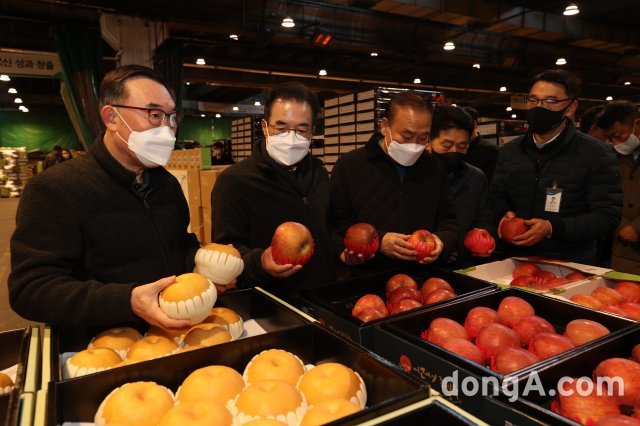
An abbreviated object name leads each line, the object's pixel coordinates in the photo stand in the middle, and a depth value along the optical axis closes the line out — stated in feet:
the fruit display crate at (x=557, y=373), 3.23
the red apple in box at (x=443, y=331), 4.94
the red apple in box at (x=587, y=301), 5.89
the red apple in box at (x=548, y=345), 4.45
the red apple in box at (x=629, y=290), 6.41
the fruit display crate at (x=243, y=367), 3.20
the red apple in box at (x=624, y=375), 3.84
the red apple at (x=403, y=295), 6.28
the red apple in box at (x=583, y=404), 3.61
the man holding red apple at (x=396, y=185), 7.69
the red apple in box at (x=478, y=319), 5.24
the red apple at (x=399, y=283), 6.75
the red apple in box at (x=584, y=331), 4.79
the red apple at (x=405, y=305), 5.89
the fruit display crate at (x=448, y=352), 3.92
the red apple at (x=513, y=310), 5.45
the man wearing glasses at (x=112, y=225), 4.45
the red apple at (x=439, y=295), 5.94
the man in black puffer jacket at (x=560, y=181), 8.47
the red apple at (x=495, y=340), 4.70
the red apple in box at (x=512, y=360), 4.15
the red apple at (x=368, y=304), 5.94
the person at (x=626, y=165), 11.38
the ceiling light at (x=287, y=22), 21.98
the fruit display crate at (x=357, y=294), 5.09
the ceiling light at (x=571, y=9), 21.99
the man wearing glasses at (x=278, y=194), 7.06
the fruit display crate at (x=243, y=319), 4.05
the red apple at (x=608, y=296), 6.25
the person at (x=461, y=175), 9.31
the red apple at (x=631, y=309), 5.54
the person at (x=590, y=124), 14.94
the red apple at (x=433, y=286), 6.43
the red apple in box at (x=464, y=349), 4.45
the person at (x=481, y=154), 14.52
